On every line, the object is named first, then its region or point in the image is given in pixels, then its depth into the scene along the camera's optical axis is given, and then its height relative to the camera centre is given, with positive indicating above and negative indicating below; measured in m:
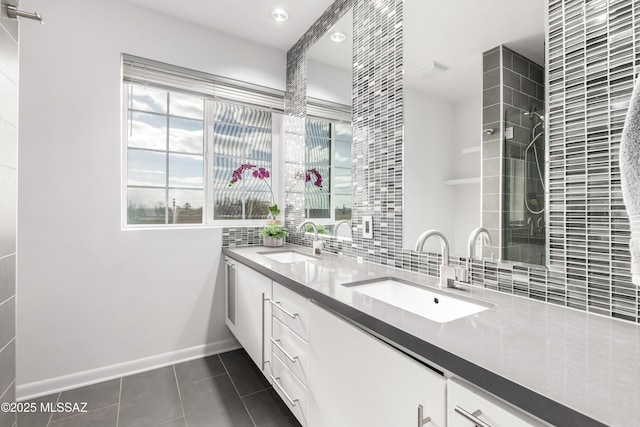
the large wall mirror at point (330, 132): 1.96 +0.59
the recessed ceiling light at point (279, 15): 2.18 +1.47
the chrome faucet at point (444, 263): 1.21 -0.19
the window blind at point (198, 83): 2.15 +1.03
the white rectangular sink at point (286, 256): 2.21 -0.30
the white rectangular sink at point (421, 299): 1.08 -0.33
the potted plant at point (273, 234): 2.44 -0.16
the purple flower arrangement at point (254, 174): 2.60 +0.35
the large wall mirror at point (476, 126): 1.04 +0.36
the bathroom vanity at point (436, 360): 0.54 -0.31
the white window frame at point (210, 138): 2.18 +0.65
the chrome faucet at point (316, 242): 2.07 -0.18
